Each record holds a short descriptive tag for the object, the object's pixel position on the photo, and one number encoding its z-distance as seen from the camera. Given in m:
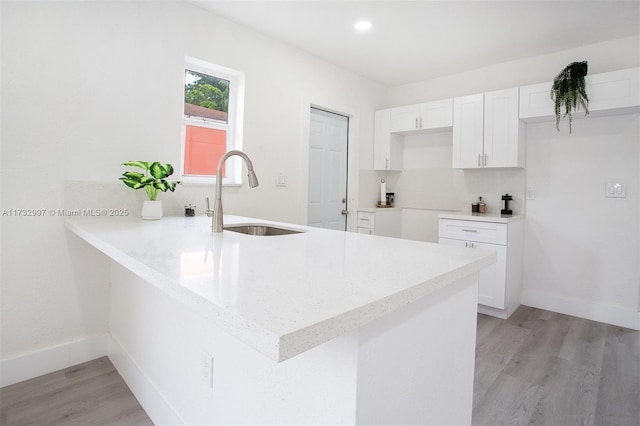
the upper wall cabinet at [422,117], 3.74
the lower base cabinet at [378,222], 3.93
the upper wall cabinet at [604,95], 2.72
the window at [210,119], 2.74
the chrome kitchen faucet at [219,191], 1.59
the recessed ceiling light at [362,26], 2.85
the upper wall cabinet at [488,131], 3.29
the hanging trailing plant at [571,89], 2.86
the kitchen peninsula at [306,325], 0.63
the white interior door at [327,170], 3.64
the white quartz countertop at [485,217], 3.07
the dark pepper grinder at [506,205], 3.44
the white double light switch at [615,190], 3.00
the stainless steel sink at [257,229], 2.02
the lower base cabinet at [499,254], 3.09
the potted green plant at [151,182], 2.10
